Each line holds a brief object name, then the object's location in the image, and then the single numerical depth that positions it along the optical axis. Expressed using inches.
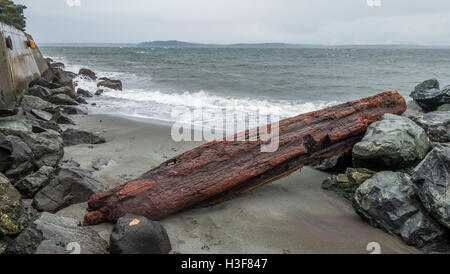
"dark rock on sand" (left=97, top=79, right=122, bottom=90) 733.3
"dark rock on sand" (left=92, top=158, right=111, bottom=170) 226.8
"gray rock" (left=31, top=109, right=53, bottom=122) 308.8
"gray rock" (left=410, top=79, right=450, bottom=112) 278.8
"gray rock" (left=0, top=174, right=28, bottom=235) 133.2
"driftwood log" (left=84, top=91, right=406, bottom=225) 163.5
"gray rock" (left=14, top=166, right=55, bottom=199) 170.9
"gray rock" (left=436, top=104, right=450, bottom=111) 266.5
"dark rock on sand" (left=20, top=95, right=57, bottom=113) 340.4
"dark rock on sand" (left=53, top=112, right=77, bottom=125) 349.7
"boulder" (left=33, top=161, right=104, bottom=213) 165.9
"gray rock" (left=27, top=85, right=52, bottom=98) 425.5
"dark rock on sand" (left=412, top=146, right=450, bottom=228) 145.0
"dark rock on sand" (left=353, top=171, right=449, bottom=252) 149.6
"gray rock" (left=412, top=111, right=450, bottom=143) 217.2
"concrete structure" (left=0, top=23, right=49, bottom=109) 315.9
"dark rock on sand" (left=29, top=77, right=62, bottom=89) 480.8
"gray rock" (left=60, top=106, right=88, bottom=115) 409.4
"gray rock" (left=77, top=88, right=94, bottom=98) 613.3
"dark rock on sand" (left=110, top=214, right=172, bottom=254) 131.5
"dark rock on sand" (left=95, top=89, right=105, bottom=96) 645.6
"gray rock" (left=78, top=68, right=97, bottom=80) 920.3
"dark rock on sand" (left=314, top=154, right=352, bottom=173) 235.1
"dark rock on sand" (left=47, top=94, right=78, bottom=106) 448.3
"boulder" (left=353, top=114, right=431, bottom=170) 188.1
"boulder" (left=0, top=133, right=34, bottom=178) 175.6
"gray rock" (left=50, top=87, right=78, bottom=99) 495.3
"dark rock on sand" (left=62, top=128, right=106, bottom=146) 277.3
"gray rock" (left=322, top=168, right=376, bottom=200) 194.4
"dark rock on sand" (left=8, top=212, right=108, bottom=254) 120.8
